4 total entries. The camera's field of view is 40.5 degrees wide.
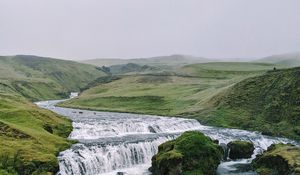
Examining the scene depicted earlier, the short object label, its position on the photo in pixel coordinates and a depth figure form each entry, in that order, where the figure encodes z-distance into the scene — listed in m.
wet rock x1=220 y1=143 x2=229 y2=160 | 72.08
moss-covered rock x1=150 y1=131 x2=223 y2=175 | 56.09
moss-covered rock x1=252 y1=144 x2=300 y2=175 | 56.52
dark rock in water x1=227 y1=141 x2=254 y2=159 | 71.38
